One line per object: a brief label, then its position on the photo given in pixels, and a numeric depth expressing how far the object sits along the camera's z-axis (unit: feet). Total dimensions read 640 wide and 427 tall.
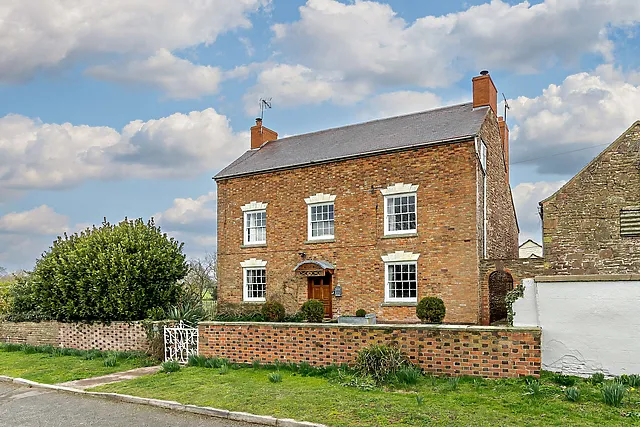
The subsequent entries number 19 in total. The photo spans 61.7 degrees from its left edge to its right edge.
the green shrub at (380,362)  33.22
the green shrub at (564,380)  30.82
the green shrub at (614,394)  26.30
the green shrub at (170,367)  40.70
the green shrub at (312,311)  68.85
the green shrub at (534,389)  28.37
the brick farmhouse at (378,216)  65.57
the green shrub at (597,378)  31.07
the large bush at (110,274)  57.41
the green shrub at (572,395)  27.17
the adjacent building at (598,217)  61.31
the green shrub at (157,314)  56.42
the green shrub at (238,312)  77.00
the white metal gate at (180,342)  46.03
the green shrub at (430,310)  61.77
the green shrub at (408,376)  31.78
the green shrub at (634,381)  29.80
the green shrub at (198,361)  41.82
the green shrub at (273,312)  74.95
